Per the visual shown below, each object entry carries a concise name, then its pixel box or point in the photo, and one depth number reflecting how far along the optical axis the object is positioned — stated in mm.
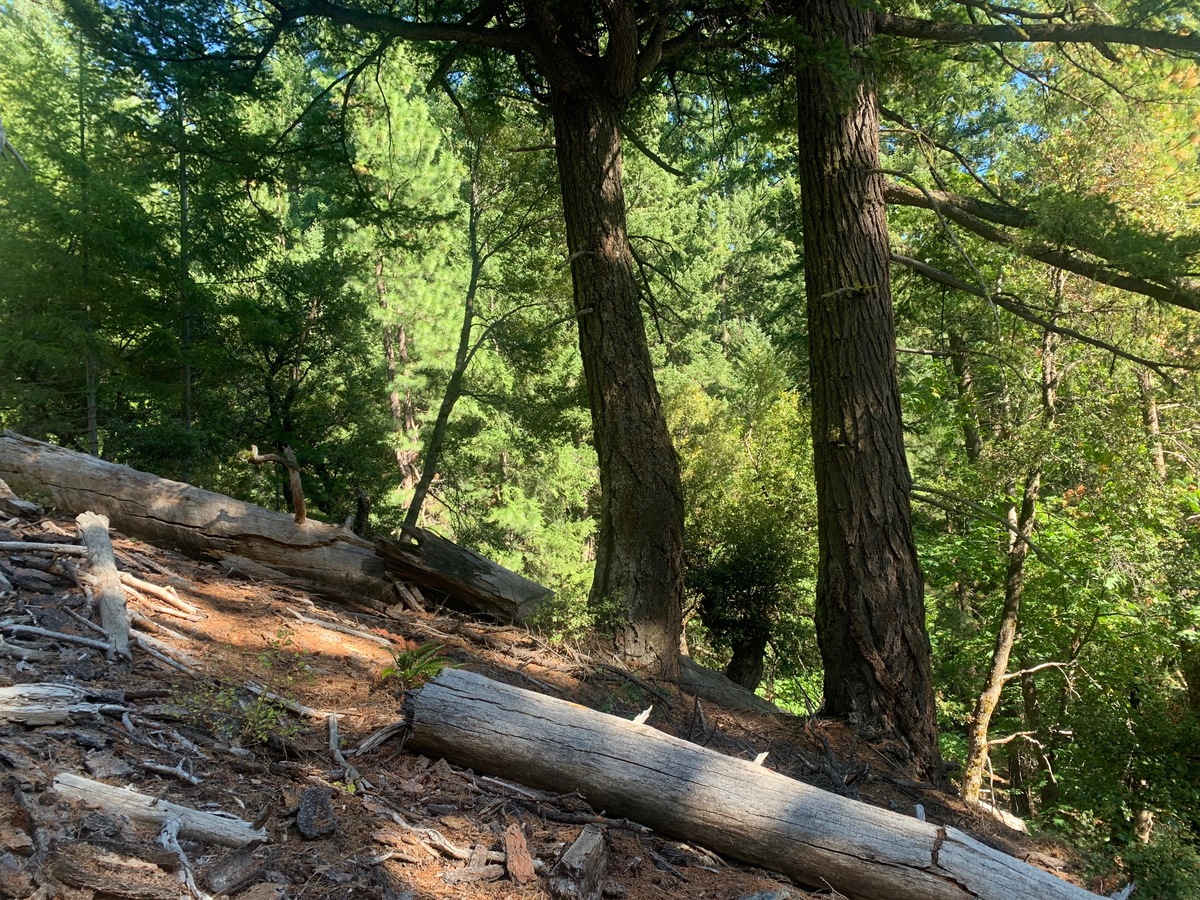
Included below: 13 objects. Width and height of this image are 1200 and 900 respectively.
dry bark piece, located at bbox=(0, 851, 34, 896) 1812
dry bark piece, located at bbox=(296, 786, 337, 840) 2545
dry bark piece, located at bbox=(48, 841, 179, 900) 1940
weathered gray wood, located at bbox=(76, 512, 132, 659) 3542
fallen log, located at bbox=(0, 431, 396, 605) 5316
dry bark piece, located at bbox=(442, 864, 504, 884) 2537
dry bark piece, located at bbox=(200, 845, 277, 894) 2154
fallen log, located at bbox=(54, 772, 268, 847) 2309
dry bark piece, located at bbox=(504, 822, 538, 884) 2611
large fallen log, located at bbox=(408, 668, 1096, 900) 2846
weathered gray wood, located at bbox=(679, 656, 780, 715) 6070
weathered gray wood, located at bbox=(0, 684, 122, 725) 2652
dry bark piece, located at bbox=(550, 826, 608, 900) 2564
